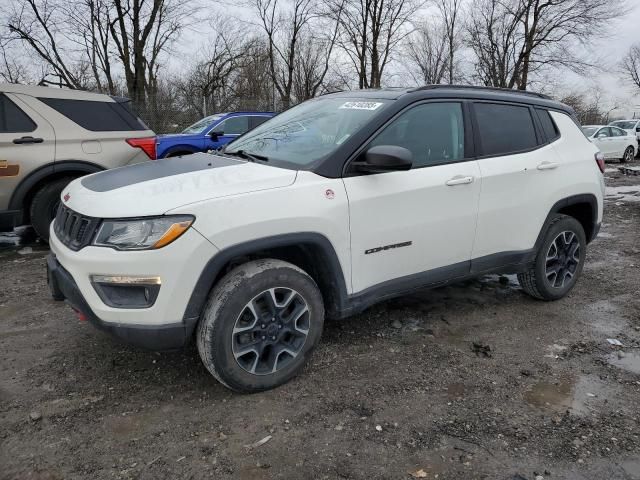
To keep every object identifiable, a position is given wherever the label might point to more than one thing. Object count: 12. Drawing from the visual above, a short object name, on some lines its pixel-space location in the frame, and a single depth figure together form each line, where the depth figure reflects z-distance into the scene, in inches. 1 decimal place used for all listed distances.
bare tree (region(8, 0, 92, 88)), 869.8
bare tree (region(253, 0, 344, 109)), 1197.9
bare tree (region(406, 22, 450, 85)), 1496.1
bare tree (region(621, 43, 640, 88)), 1722.4
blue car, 423.5
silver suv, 214.7
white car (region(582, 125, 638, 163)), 748.6
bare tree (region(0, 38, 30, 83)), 917.1
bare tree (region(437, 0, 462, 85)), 1446.9
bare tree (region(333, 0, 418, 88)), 1147.7
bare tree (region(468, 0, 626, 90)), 1128.2
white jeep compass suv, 99.0
